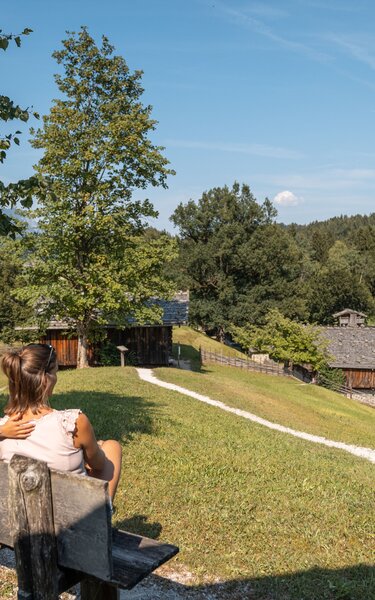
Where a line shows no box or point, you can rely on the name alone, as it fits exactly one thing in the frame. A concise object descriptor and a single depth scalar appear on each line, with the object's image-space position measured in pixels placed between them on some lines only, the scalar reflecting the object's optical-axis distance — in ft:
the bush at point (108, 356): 113.50
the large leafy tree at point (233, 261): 196.13
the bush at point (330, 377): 152.56
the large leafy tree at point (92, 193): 87.40
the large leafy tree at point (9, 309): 124.06
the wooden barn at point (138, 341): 116.98
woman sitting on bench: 13.04
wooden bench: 10.53
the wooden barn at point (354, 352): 154.61
